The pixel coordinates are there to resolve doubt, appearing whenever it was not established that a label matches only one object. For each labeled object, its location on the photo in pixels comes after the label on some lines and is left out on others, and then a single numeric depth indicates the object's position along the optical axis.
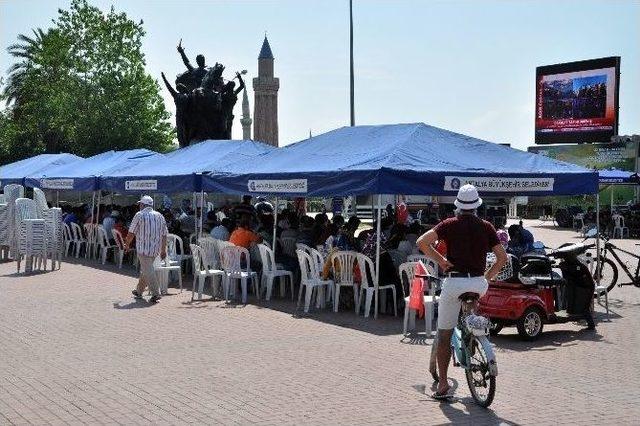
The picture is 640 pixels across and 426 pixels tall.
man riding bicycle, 6.48
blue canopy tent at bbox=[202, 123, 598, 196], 11.07
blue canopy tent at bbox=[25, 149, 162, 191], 21.11
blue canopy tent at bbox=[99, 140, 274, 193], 15.90
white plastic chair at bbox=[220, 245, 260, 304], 12.96
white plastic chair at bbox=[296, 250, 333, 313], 11.89
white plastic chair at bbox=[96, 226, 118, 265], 19.59
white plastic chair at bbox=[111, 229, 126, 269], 18.30
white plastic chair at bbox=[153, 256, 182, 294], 13.97
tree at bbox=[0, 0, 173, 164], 40.06
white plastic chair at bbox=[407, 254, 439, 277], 11.40
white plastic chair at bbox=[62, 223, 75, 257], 22.05
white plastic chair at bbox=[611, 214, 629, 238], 34.20
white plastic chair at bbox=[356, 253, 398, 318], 11.36
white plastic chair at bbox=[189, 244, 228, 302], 13.19
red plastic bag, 9.04
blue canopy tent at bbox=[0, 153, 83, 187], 26.48
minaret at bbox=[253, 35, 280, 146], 93.19
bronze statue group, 31.03
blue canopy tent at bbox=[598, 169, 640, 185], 26.53
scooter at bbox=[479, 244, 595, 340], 9.57
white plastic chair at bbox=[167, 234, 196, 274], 15.68
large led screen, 47.53
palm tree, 53.28
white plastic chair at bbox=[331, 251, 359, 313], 11.62
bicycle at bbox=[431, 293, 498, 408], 6.41
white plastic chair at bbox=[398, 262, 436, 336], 9.93
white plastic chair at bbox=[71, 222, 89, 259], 21.39
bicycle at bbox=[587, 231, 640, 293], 12.85
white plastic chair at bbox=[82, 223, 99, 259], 20.69
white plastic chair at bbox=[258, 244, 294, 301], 13.04
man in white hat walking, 12.97
